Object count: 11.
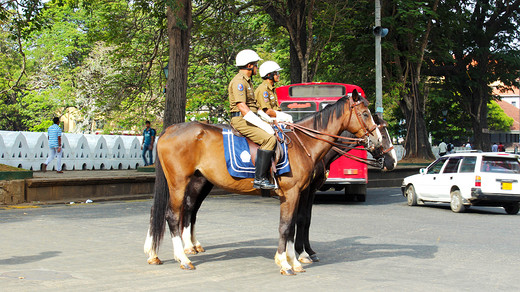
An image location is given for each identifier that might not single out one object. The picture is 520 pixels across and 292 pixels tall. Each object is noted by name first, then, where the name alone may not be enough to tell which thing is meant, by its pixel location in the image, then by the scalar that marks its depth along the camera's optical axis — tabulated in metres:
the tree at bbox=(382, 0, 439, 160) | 32.44
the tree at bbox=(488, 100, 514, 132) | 87.50
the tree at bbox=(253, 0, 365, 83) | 26.09
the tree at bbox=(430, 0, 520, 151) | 38.84
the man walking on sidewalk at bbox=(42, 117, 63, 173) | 22.48
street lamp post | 25.91
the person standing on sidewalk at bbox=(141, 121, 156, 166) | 26.97
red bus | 18.25
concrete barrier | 23.91
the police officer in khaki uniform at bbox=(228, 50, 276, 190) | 8.09
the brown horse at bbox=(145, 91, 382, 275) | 8.15
